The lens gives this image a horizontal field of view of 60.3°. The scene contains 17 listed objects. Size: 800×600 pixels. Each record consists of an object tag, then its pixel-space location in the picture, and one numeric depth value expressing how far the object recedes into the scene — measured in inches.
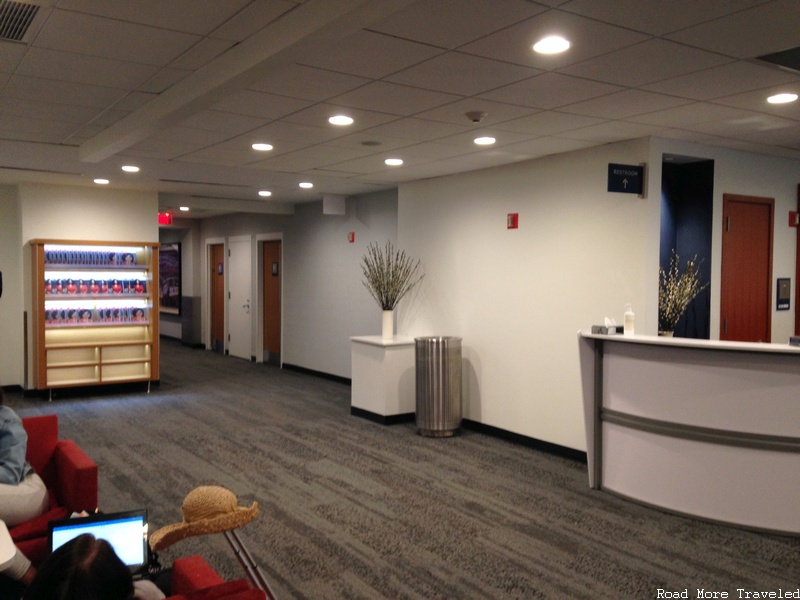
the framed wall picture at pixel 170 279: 548.7
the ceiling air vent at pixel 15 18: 109.3
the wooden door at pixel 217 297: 494.9
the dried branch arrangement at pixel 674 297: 208.4
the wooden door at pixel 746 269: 226.2
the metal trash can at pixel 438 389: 247.3
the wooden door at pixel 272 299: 434.3
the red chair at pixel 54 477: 119.4
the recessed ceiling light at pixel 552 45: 117.6
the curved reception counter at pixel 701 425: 152.1
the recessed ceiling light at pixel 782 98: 153.5
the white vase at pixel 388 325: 279.7
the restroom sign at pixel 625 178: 192.5
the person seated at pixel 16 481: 121.0
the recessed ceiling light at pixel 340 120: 175.3
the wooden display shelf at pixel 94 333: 315.6
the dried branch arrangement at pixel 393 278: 283.3
